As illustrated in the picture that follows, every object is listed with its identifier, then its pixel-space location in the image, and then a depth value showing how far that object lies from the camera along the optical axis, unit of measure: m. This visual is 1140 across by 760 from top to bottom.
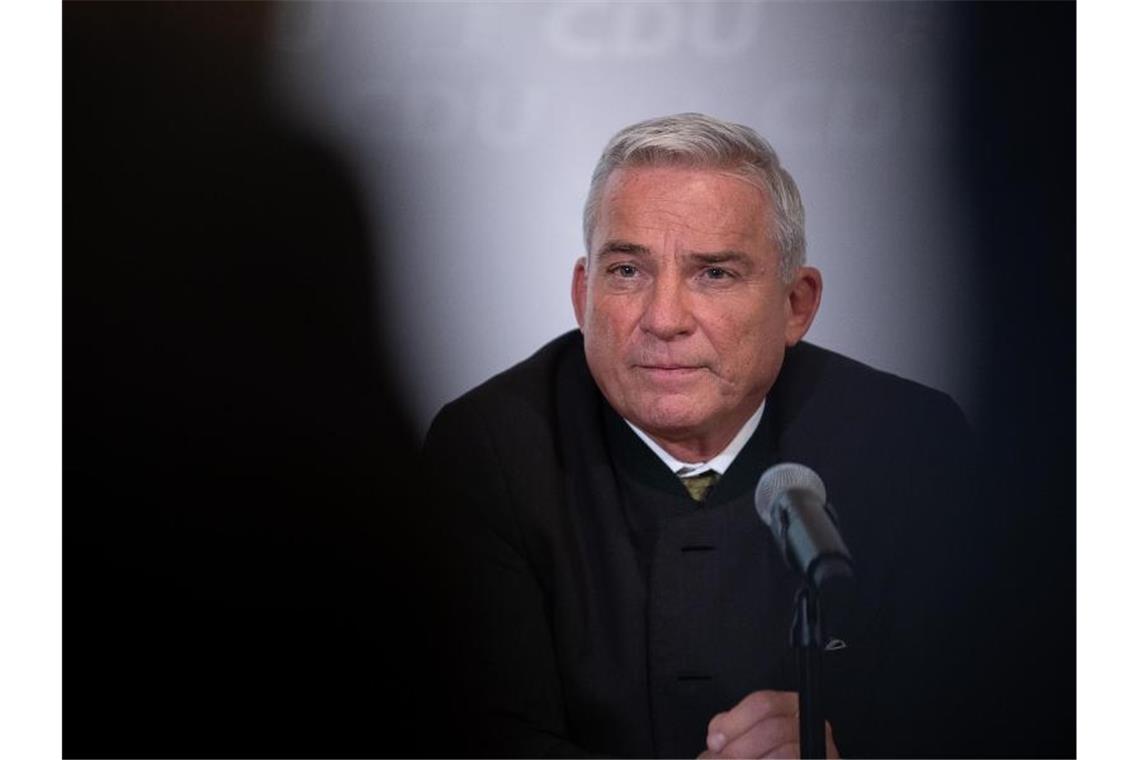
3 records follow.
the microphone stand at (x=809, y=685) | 5.47
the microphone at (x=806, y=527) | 4.91
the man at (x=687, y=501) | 5.82
